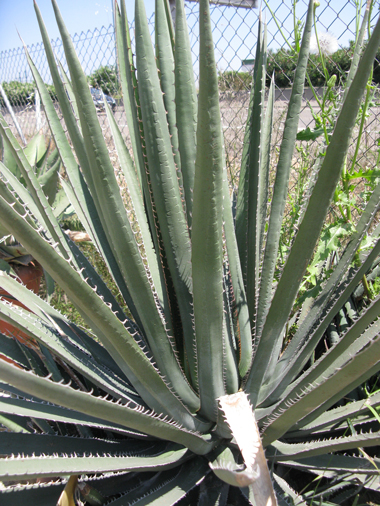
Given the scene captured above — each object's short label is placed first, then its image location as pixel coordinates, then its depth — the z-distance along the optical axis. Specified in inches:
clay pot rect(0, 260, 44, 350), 87.7
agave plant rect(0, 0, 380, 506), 26.7
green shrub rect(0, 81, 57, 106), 231.4
